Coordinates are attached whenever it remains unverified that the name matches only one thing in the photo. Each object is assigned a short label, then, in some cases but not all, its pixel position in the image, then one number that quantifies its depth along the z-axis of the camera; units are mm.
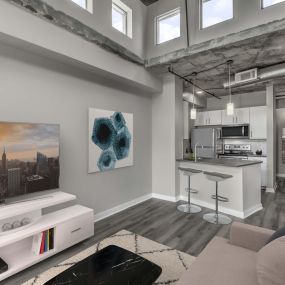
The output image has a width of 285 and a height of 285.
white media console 2049
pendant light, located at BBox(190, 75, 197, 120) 4621
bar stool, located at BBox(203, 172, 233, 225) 3364
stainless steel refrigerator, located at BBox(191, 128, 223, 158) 5863
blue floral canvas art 3412
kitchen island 3662
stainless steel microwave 5953
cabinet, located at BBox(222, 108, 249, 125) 5970
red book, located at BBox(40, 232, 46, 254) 2242
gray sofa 1366
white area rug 2051
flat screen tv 2186
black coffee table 1436
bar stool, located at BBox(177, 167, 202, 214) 3850
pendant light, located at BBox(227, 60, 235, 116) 3813
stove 5995
